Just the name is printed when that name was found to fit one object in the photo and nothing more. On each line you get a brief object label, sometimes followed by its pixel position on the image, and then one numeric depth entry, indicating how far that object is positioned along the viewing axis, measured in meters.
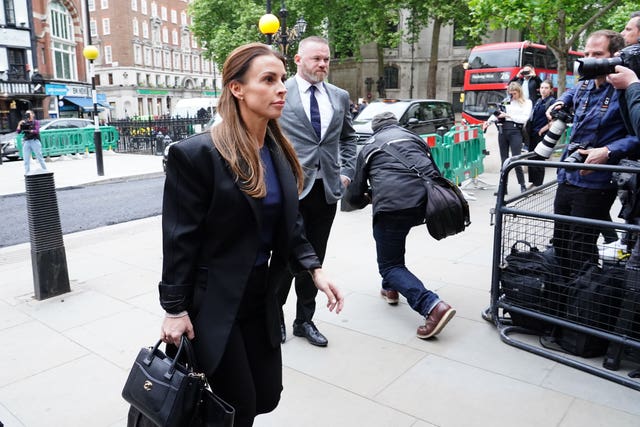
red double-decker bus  24.45
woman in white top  9.45
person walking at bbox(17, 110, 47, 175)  14.76
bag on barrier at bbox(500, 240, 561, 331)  3.79
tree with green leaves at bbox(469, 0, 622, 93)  15.49
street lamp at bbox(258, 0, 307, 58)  12.70
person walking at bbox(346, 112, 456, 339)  3.92
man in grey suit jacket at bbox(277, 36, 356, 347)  3.64
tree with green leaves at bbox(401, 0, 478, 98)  32.06
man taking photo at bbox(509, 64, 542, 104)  10.11
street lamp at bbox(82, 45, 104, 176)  14.91
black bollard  4.70
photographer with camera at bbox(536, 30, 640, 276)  3.66
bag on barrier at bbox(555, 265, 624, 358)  3.46
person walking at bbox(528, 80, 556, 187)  8.34
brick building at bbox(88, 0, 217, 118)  64.75
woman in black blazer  1.91
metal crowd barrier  3.34
